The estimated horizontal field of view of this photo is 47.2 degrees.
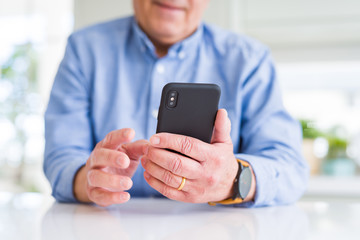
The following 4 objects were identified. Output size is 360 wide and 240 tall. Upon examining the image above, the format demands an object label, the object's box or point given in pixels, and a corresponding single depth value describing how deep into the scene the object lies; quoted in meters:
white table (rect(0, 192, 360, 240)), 0.68
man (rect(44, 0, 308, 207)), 1.06
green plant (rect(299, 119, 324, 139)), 2.35
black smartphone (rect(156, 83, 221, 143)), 0.74
